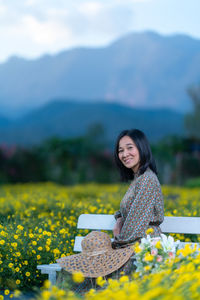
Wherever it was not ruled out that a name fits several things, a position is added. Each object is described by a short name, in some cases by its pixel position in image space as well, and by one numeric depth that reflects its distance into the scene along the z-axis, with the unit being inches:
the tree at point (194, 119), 1055.6
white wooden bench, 151.3
